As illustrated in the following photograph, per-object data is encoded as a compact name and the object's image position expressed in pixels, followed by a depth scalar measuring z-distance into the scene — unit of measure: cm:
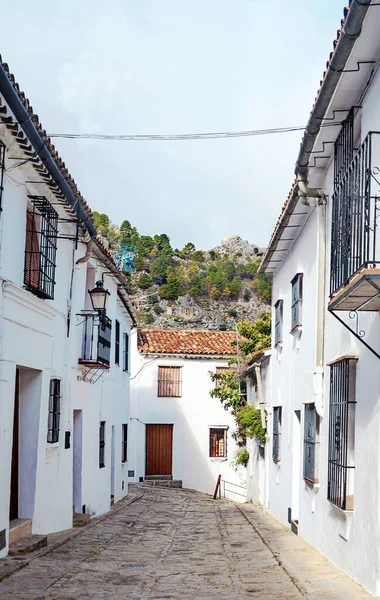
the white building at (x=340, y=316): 708
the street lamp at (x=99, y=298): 1419
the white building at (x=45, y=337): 955
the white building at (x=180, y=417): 3083
